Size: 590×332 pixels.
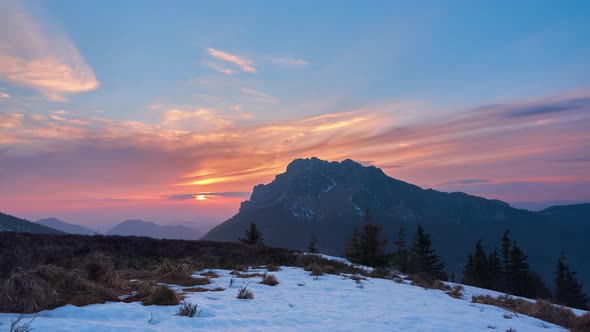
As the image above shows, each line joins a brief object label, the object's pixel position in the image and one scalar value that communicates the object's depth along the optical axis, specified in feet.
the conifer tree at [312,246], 128.43
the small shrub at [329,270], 48.32
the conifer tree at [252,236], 133.02
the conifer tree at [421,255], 161.59
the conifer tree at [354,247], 106.05
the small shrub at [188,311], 18.54
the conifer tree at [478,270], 177.07
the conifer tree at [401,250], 165.13
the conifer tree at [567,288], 174.40
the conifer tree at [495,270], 178.61
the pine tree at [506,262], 178.23
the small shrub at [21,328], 12.73
